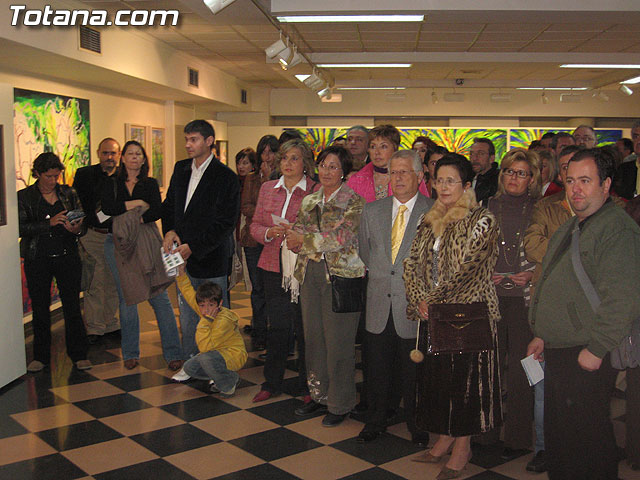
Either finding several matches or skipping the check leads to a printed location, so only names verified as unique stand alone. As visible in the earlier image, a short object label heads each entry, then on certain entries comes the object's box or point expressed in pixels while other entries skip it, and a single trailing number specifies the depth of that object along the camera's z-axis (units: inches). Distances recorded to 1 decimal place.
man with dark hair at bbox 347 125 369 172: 204.4
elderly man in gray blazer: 138.9
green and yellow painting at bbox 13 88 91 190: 263.1
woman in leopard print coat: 122.4
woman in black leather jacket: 197.0
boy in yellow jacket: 179.8
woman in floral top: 151.6
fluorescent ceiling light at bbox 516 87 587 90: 554.9
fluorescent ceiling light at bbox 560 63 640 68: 419.9
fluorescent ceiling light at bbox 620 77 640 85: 490.3
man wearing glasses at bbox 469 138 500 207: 202.2
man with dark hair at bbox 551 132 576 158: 244.4
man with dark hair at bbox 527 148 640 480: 96.1
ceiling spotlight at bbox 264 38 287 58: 273.9
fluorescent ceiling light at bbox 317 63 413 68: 426.3
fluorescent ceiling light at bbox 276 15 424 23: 273.0
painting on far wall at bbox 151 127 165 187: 422.3
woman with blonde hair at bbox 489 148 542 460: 140.8
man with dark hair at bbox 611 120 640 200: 188.4
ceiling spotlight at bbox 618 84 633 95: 479.5
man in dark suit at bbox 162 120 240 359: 183.9
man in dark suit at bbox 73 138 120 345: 222.7
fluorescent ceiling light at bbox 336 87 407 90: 558.6
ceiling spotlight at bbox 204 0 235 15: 210.1
